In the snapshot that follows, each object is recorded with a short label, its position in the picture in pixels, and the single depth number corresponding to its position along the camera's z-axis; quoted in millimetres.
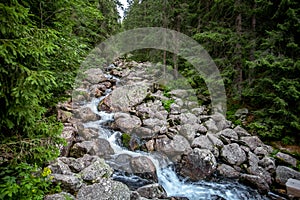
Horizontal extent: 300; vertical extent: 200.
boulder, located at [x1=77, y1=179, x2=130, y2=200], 3639
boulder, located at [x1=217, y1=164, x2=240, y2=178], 6395
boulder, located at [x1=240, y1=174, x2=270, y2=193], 5867
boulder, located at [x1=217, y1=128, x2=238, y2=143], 7593
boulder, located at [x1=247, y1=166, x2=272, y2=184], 6156
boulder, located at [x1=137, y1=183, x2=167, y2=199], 4891
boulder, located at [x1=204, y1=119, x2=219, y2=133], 8284
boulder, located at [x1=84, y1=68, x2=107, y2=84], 14195
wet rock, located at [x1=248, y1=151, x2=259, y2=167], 6550
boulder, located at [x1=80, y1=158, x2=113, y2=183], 4586
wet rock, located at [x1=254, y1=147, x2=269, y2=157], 7012
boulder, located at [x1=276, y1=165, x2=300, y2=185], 6047
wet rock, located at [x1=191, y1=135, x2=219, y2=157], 7035
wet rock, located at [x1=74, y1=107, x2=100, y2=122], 9072
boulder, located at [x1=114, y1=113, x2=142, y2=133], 8492
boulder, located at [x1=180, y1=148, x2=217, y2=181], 6336
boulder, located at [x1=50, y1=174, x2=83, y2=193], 3939
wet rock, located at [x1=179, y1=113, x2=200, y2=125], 8749
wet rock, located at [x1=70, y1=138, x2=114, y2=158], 6384
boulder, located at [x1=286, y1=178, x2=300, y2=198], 5539
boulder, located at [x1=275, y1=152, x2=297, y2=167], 6605
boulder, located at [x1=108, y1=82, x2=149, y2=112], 10164
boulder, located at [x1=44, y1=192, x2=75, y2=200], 3293
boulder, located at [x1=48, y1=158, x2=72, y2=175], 4469
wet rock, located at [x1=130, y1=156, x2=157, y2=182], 6150
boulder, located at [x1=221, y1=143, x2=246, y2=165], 6707
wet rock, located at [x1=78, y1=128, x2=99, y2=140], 7570
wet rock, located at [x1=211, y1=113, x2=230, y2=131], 8548
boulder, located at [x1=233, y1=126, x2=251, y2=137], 7980
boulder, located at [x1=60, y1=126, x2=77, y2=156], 5988
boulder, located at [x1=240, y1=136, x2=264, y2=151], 7352
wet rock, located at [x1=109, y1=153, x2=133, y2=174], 6461
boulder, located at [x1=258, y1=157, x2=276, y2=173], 6418
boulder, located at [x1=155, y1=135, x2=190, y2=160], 7074
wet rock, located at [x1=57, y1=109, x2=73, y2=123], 7777
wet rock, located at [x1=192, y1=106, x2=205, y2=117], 9773
